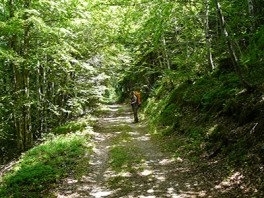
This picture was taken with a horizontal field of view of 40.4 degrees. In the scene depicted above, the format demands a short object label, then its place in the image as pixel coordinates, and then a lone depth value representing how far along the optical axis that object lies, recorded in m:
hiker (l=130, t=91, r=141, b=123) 22.70
